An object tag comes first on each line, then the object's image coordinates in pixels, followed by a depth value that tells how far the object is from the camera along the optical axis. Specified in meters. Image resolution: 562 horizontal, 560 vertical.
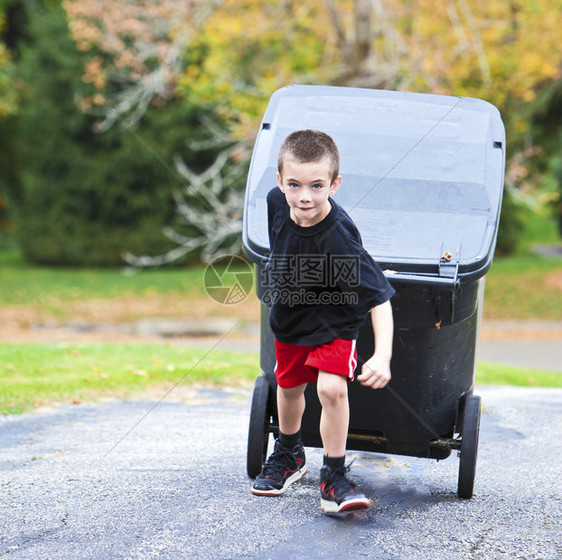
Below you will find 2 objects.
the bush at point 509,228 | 20.17
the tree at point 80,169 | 18.42
